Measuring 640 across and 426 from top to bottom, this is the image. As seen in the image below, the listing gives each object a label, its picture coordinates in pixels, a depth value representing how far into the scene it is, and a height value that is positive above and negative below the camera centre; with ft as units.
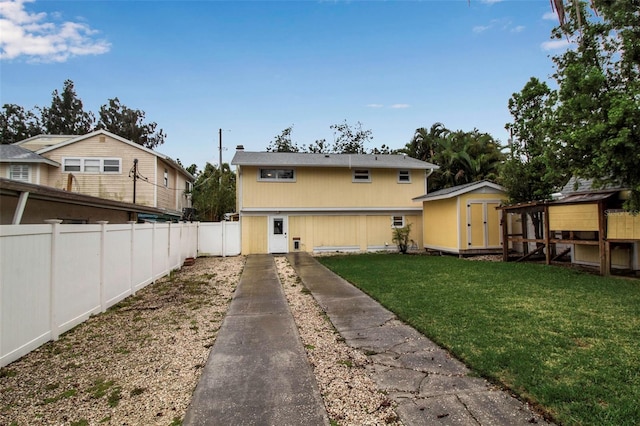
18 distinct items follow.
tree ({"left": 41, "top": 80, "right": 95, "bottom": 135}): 127.13 +40.65
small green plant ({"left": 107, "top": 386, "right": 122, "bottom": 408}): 9.21 -4.88
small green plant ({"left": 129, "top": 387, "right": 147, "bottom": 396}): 9.73 -4.88
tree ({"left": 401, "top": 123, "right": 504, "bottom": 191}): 81.41 +16.28
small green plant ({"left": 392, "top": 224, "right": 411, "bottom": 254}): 55.72 -2.51
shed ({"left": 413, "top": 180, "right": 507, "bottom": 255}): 45.75 +0.48
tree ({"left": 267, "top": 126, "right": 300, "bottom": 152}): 109.91 +25.75
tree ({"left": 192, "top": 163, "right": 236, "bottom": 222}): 69.15 +5.06
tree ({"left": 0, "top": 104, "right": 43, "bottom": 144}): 119.07 +35.31
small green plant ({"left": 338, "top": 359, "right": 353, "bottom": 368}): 11.50 -4.82
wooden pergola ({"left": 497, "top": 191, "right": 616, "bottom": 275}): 29.14 -0.84
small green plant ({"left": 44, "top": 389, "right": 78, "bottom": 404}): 9.39 -4.91
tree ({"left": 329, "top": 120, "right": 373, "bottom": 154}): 110.52 +27.64
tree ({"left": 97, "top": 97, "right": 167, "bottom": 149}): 128.88 +38.69
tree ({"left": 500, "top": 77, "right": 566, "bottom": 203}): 44.14 +9.38
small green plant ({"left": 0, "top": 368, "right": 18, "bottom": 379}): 10.96 -4.87
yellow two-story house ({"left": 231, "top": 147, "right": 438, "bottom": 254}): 54.24 +3.49
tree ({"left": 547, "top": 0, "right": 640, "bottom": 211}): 22.67 +8.70
